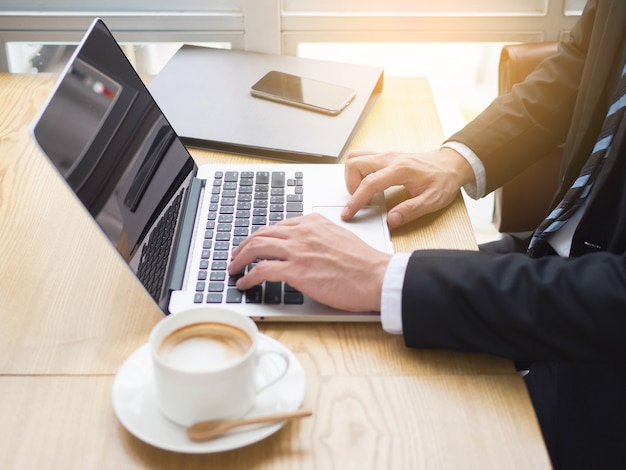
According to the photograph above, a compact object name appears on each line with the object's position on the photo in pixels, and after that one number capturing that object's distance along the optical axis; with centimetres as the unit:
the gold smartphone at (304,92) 128
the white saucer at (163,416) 64
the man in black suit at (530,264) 75
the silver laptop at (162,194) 76
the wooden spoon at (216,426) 64
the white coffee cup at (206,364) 62
